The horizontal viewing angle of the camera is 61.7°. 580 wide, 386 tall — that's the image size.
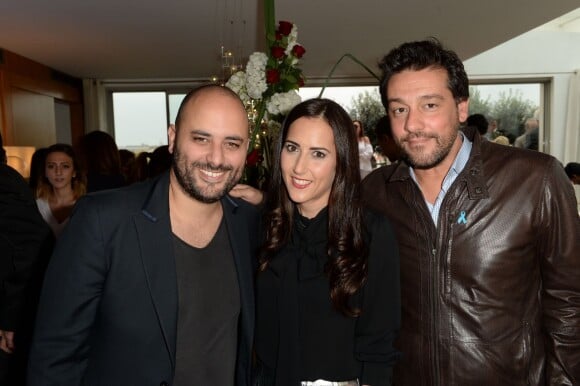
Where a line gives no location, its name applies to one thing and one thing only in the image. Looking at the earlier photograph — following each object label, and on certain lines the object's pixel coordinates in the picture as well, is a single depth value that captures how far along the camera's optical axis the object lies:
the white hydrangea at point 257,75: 2.09
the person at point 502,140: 7.87
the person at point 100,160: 3.68
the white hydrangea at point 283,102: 2.05
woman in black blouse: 1.54
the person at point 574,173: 4.81
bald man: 1.42
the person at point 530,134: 10.10
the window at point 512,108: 10.10
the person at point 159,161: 3.80
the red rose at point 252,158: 2.08
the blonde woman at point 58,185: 3.63
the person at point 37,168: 3.69
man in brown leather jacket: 1.61
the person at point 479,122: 4.53
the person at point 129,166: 4.53
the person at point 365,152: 4.51
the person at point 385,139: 3.26
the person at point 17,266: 2.17
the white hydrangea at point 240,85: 2.20
